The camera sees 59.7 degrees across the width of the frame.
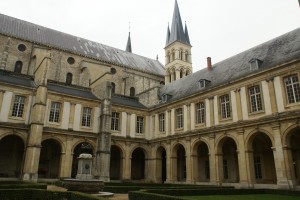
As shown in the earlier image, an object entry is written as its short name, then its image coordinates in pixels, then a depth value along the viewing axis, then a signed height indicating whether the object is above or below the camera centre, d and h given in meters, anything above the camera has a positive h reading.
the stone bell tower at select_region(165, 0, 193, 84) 48.20 +23.61
